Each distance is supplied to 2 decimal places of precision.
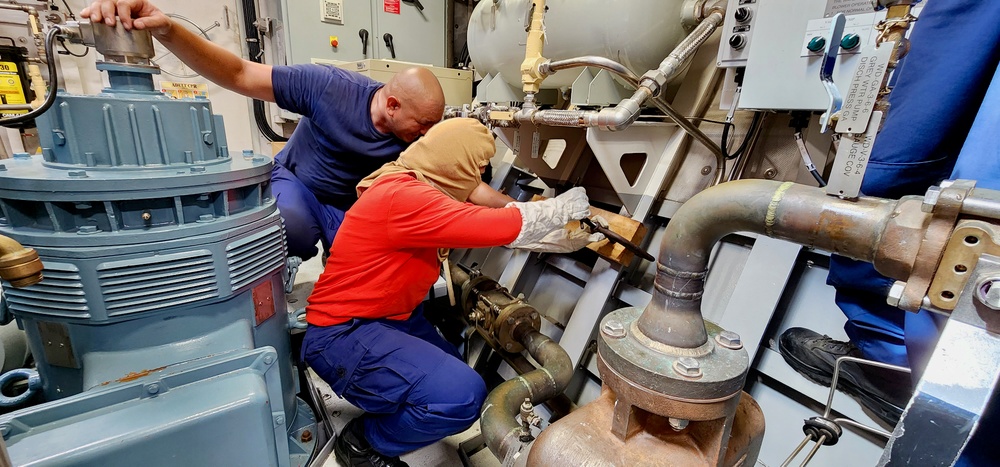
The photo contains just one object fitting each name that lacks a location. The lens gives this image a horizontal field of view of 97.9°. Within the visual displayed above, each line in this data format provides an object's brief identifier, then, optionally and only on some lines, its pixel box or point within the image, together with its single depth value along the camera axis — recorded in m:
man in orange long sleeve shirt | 1.18
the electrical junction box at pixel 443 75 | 2.49
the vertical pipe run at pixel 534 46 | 1.42
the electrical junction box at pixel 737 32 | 1.03
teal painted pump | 0.70
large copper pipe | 0.48
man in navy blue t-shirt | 1.53
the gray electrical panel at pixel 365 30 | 3.00
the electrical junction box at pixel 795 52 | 0.81
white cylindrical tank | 1.28
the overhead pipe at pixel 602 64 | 1.21
